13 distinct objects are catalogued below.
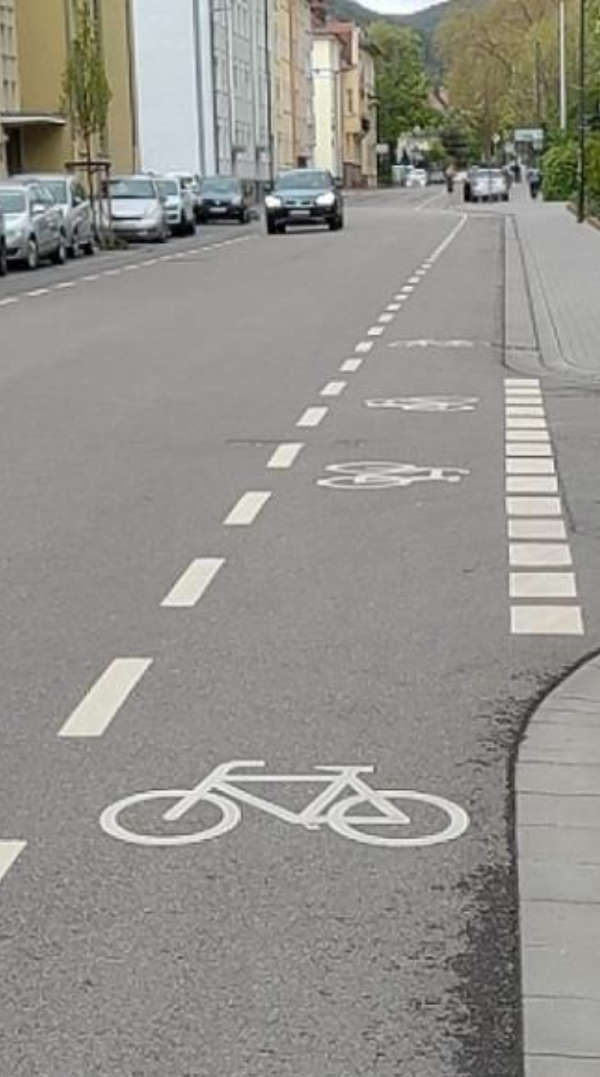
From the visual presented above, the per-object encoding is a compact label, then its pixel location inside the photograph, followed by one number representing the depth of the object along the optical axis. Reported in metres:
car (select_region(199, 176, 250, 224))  69.25
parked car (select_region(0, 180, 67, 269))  39.62
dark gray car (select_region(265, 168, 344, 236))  57.22
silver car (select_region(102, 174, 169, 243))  52.94
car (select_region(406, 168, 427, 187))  164.12
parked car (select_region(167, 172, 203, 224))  64.75
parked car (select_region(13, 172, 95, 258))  43.47
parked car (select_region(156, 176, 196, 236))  56.62
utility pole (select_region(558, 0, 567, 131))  83.12
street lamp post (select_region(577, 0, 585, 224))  53.88
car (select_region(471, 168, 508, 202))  89.50
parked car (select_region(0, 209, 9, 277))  37.81
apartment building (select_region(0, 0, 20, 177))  62.25
